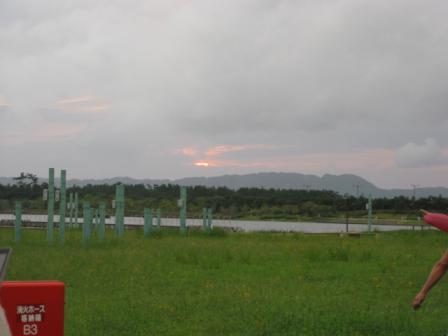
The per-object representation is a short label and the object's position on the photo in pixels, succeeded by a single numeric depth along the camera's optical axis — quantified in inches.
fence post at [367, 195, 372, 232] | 1671.6
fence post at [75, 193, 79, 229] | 1674.7
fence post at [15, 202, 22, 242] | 1002.2
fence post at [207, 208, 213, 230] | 1574.8
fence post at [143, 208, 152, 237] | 1265.3
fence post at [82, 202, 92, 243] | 947.7
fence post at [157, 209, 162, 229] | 1651.1
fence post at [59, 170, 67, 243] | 888.9
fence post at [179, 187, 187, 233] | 1309.1
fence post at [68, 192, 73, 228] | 1630.3
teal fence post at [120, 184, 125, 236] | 1136.9
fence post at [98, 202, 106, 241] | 1025.5
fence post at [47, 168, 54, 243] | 871.6
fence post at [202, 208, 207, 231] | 1512.4
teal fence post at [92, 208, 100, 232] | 1583.9
